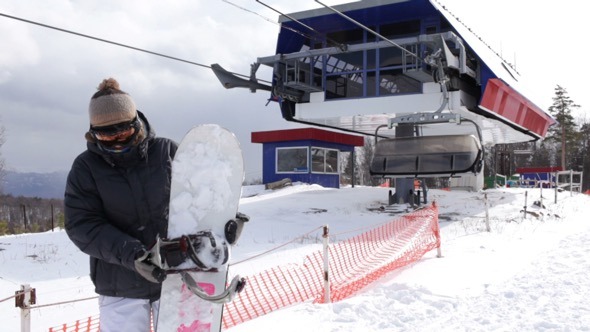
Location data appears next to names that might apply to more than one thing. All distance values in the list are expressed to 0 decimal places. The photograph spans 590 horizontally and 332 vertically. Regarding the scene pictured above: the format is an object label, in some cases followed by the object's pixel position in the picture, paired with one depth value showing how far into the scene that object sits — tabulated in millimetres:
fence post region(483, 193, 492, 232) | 11324
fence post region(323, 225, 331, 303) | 5359
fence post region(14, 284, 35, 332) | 3014
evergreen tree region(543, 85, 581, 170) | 55219
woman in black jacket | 2215
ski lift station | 14141
